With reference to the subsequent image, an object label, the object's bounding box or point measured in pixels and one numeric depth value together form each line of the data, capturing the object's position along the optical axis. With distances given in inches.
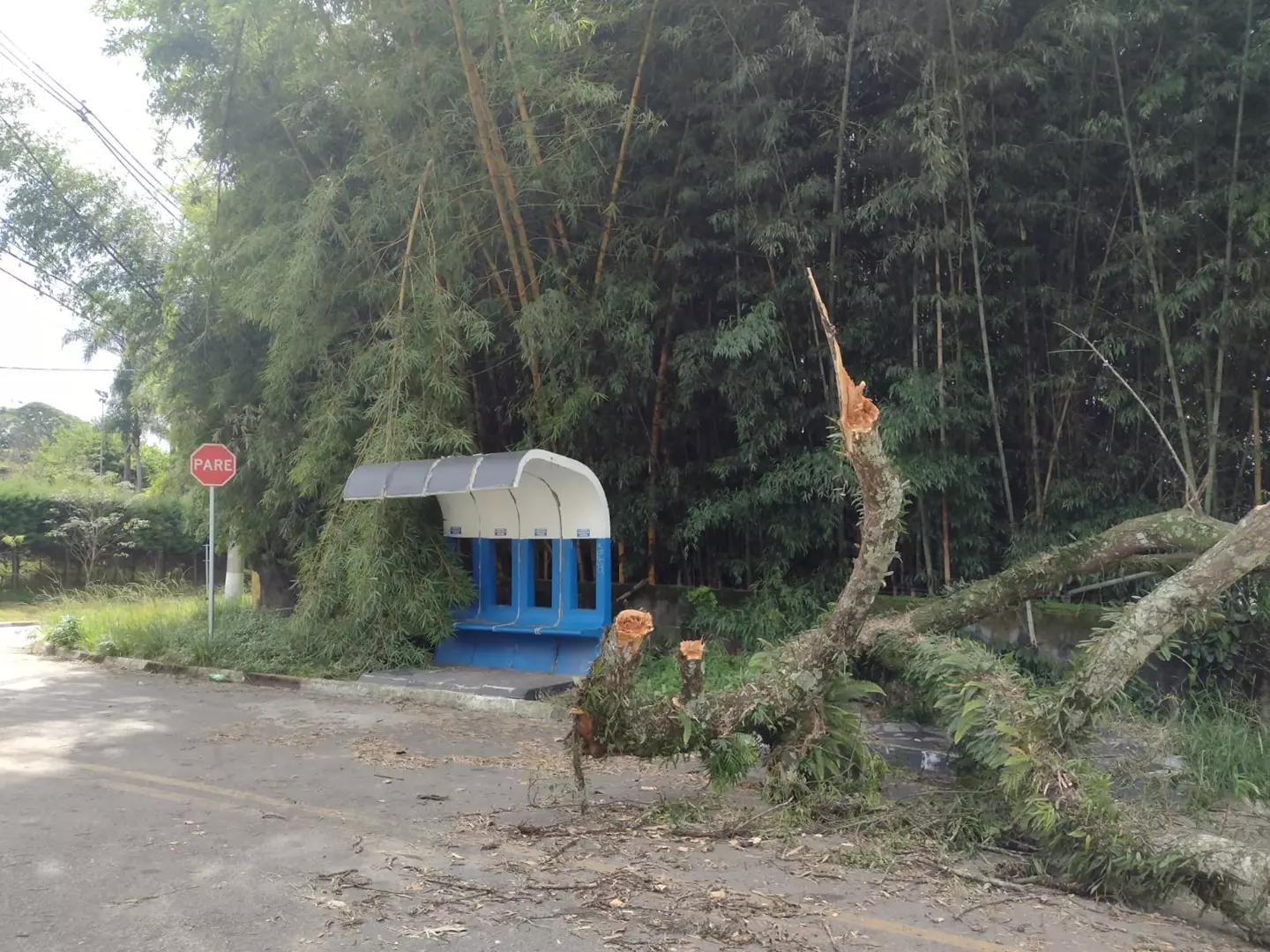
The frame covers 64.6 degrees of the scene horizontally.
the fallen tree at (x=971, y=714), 175.2
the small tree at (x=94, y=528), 910.4
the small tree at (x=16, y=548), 895.2
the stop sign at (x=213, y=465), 463.8
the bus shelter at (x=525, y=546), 379.6
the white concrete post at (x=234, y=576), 681.6
